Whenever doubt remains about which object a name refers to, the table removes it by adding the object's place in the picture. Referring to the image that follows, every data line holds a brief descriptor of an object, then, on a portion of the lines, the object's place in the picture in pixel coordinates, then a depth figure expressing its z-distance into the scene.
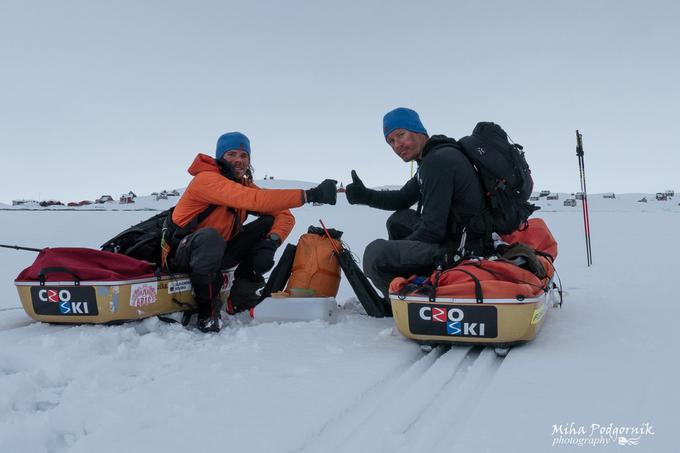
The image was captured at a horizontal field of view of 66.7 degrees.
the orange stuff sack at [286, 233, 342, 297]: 4.25
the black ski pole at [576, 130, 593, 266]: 5.86
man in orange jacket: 3.89
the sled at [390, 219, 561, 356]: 2.84
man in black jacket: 3.47
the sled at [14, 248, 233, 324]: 3.43
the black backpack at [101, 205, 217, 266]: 4.14
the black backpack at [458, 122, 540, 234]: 3.52
